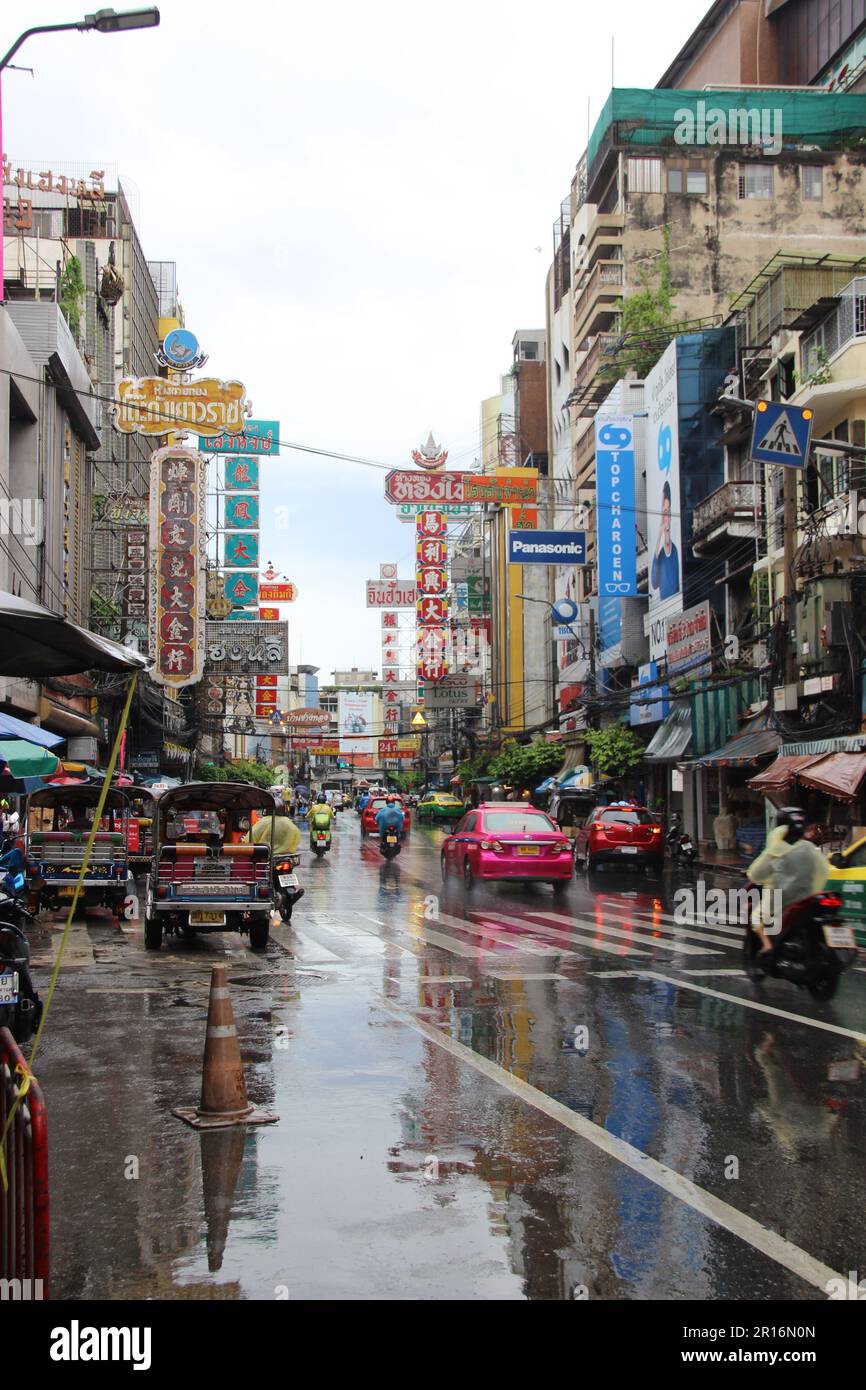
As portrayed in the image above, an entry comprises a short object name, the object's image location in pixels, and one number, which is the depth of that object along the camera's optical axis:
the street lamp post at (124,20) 13.29
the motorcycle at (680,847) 33.72
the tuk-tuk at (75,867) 20.16
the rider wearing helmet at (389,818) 34.53
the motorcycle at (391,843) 34.41
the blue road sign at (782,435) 19.95
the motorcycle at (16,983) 8.93
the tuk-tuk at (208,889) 15.62
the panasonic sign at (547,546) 37.59
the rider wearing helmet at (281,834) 18.23
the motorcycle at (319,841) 35.84
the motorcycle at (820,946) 11.72
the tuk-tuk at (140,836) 24.36
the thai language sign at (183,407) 33.88
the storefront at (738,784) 31.11
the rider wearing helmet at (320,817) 35.59
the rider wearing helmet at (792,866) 11.94
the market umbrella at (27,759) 20.61
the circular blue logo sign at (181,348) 47.94
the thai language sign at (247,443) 41.84
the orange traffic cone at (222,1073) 7.50
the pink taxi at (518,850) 23.14
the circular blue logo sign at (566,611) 54.81
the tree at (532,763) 58.88
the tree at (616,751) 43.88
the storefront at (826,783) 23.03
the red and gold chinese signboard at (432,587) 65.06
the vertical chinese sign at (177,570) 37.38
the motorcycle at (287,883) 17.45
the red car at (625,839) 28.81
